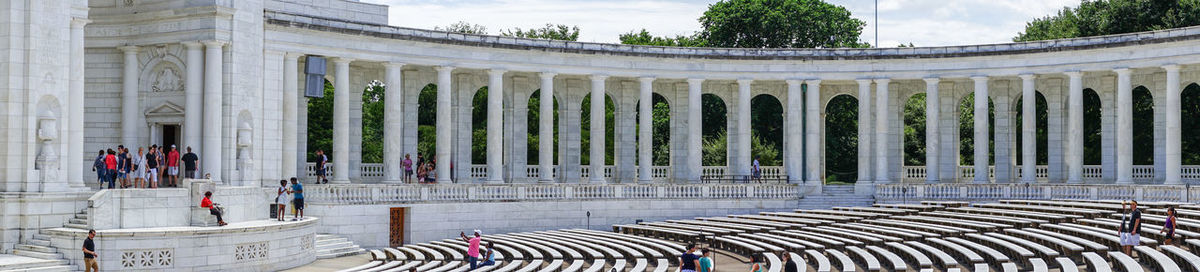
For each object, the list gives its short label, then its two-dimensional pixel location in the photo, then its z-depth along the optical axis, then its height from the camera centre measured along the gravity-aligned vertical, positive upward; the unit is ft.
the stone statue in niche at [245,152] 210.18 -0.06
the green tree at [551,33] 438.40 +40.50
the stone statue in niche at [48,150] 166.81 +0.04
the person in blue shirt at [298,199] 181.57 -6.46
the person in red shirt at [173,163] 195.52 -1.76
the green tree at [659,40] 402.52 +36.14
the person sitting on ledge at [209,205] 168.76 -6.85
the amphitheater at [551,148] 165.07 +1.04
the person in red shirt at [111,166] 179.40 -2.08
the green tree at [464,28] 463.42 +44.13
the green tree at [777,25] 381.40 +38.16
